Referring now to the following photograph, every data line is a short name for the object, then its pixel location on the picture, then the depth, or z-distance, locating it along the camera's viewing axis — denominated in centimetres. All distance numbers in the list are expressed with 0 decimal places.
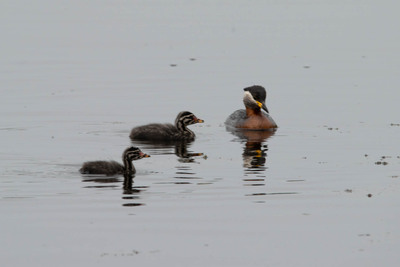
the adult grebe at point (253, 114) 2583
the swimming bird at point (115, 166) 1877
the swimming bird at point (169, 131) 2338
